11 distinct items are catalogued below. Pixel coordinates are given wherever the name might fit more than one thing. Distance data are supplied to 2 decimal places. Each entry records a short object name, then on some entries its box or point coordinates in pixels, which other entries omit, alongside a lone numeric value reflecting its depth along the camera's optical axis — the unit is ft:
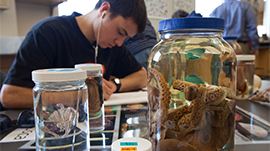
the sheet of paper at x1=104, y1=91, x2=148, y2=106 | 2.54
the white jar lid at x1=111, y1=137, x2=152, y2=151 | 1.03
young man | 2.80
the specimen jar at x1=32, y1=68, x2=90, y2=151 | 1.17
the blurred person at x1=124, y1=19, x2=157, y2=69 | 5.11
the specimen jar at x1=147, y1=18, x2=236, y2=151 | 1.07
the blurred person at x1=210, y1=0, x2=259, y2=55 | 8.34
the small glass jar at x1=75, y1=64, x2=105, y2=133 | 1.63
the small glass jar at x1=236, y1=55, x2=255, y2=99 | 2.78
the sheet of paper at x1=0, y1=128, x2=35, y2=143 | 1.52
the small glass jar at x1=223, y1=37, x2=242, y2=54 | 3.56
